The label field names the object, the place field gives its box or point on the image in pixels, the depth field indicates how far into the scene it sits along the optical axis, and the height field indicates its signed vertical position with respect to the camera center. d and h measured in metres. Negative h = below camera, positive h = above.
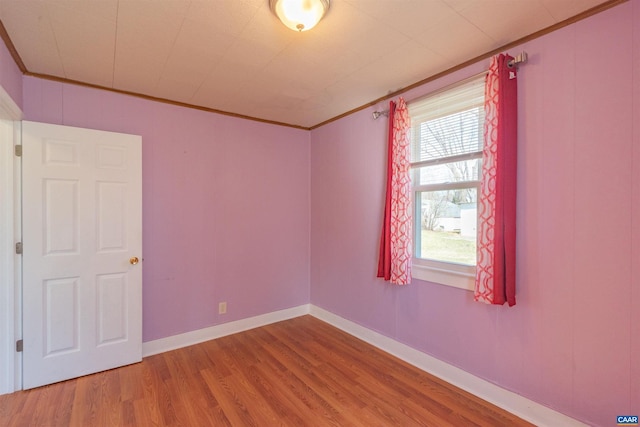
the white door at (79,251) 2.24 -0.33
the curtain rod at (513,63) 1.91 +1.00
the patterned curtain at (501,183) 1.92 +0.21
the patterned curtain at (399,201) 2.55 +0.11
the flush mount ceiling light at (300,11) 1.52 +1.08
